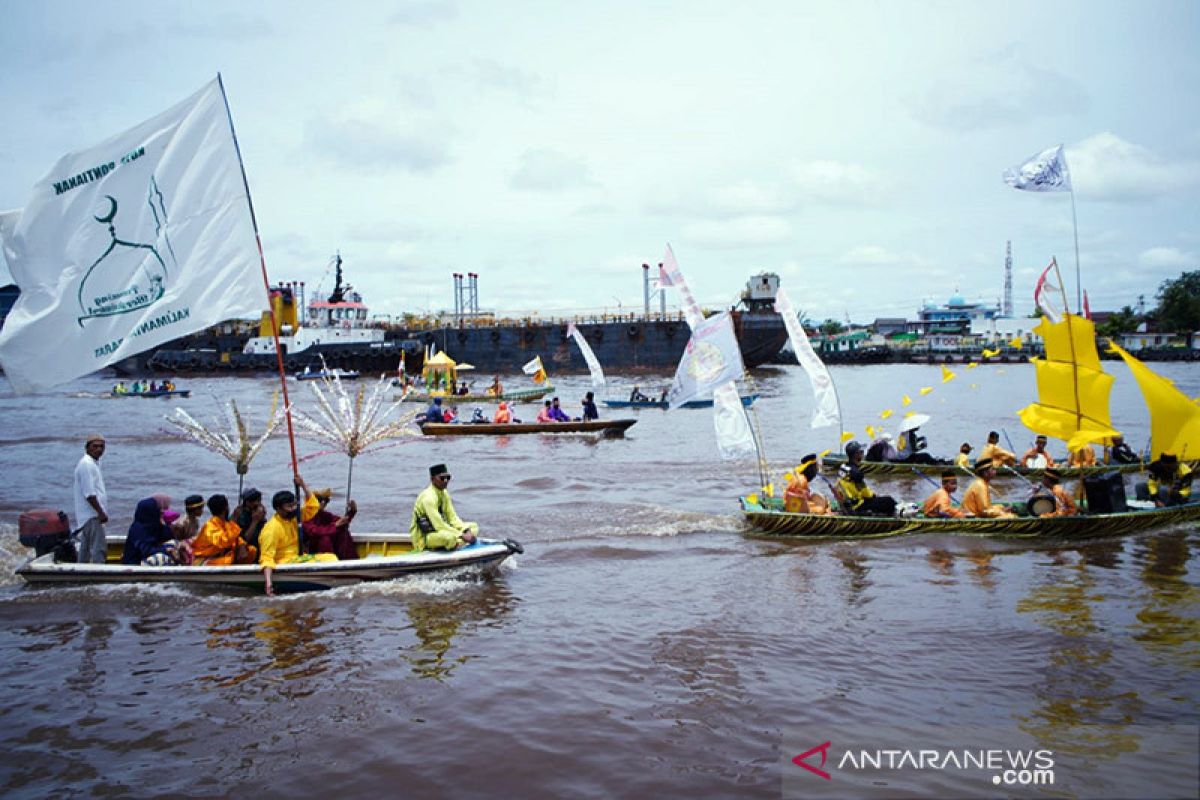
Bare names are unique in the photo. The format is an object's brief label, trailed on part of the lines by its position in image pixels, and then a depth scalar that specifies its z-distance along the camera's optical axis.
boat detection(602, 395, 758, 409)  34.88
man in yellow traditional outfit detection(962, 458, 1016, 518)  12.47
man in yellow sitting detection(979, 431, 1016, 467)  16.69
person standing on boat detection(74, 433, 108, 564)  9.19
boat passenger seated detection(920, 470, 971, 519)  12.51
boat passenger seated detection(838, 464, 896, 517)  12.70
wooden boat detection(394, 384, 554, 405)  37.38
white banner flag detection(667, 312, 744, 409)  12.64
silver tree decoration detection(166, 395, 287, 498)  10.16
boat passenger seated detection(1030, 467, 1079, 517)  12.57
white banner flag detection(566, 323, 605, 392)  35.66
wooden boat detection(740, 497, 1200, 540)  12.20
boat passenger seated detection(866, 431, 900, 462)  19.00
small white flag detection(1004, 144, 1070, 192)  13.51
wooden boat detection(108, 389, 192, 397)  45.88
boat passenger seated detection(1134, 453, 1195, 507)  12.97
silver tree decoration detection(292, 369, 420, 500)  10.16
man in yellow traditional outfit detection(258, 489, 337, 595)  9.38
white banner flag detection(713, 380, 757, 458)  13.20
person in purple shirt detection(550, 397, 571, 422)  27.41
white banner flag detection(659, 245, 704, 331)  13.15
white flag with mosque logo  7.24
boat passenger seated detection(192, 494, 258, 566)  9.70
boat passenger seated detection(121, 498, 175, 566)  9.63
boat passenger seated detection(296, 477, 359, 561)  9.97
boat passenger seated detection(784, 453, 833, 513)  12.91
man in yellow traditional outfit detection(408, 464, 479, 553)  9.91
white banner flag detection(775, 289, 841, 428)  14.50
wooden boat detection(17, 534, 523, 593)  9.36
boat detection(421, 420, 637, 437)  26.33
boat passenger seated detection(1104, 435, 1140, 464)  18.23
